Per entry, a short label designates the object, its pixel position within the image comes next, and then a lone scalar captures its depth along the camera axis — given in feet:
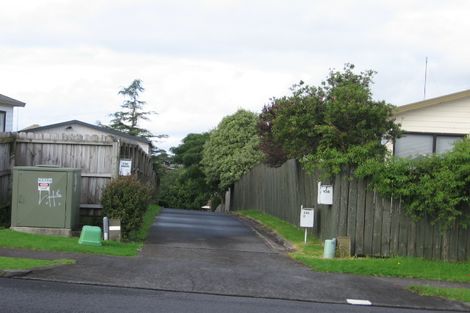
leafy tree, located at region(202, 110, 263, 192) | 133.39
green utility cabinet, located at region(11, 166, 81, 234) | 46.80
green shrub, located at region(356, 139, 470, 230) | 42.60
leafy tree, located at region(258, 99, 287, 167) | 82.53
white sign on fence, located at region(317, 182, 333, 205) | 47.89
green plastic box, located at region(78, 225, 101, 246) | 42.73
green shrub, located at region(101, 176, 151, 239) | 47.55
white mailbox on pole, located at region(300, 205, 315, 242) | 52.11
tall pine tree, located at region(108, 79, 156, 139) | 210.75
